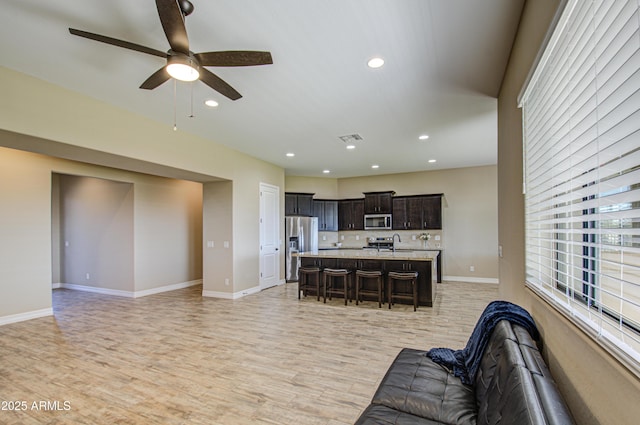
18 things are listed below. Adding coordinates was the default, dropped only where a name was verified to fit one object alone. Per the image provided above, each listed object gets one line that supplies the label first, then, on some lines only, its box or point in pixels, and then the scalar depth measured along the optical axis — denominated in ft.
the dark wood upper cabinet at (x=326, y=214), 28.53
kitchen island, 17.20
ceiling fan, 6.17
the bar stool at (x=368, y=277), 17.20
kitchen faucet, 26.33
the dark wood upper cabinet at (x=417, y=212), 25.43
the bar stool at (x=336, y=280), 18.07
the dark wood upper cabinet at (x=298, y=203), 26.66
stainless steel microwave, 27.02
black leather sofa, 3.30
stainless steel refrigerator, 25.32
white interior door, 22.47
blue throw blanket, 6.04
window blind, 2.87
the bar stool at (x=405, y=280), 16.42
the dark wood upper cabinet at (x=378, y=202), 26.86
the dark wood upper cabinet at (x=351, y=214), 28.30
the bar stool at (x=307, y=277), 19.06
